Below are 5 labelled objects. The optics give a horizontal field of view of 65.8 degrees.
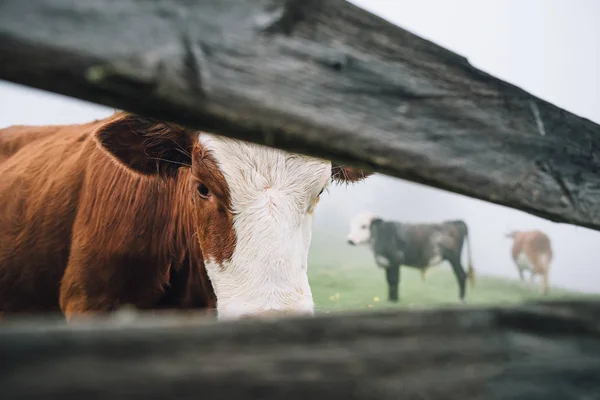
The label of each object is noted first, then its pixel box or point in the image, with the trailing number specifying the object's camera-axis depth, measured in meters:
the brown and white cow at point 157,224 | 1.68
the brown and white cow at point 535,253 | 11.06
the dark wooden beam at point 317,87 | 0.40
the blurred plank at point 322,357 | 0.35
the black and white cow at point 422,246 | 9.21
